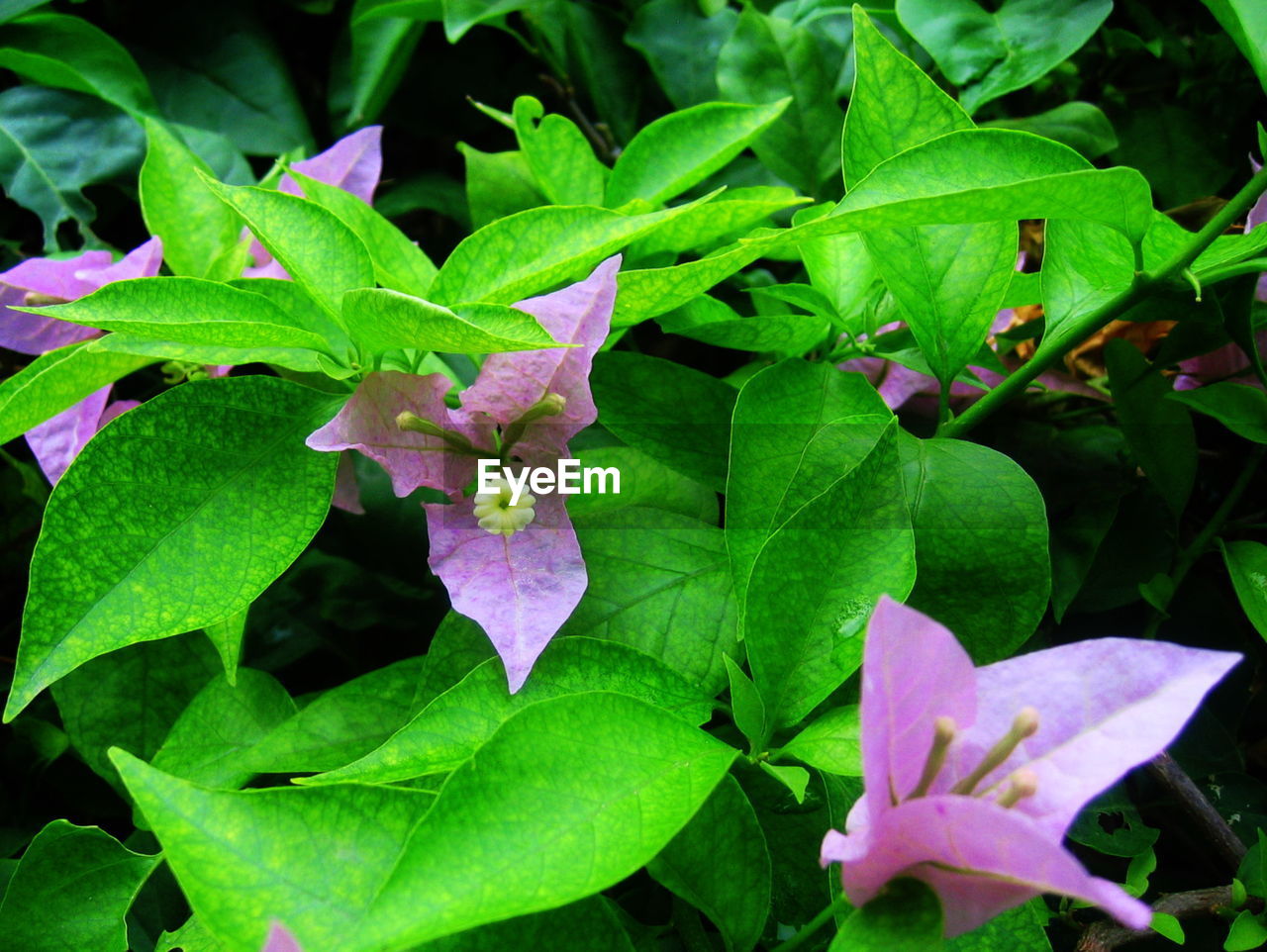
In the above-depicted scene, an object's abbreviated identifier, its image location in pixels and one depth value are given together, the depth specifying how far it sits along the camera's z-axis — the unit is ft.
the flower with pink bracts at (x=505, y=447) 1.19
